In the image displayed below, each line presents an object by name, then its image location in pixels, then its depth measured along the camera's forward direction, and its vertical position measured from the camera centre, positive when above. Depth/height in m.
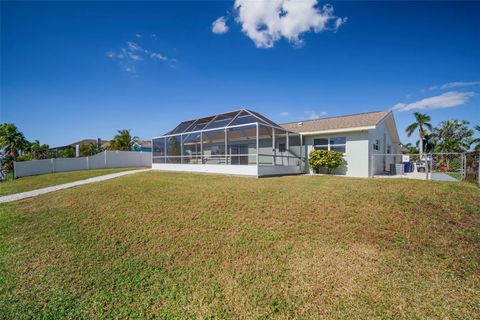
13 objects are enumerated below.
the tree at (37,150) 25.83 +0.86
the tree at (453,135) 29.50 +2.44
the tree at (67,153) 26.08 +0.39
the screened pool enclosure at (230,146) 12.45 +0.53
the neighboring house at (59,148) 27.40 +1.10
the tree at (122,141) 31.89 +2.23
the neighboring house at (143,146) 38.41 +1.84
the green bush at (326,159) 13.48 -0.49
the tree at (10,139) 22.12 +1.95
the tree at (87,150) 28.56 +0.82
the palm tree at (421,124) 26.67 +3.50
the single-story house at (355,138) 13.02 +0.92
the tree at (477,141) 23.42 +0.93
